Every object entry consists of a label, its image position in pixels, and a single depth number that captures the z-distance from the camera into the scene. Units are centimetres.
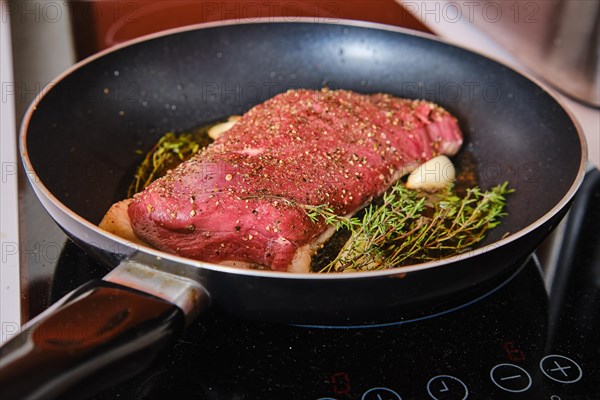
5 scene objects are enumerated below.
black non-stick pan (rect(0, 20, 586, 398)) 33
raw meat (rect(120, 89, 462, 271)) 42
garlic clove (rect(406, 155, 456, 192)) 48
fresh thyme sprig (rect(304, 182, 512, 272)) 42
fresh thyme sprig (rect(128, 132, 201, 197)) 49
